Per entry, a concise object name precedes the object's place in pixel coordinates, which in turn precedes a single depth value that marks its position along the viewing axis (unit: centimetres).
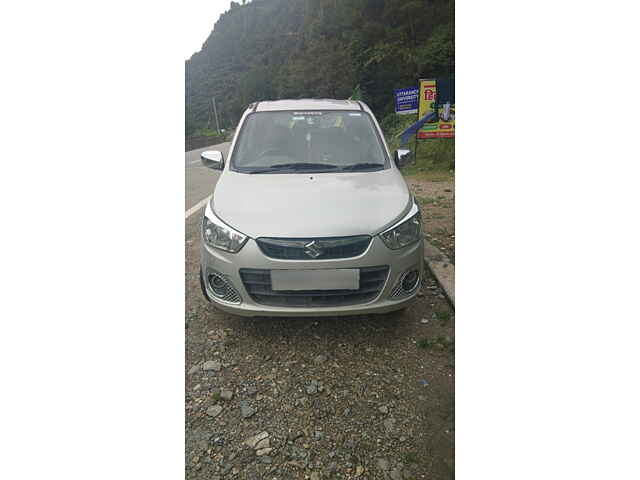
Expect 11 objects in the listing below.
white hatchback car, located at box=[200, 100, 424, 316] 178
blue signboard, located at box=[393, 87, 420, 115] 867
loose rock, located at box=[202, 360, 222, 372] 185
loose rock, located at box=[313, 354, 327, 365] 185
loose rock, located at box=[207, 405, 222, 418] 158
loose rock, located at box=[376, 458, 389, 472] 132
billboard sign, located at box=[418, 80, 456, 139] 797
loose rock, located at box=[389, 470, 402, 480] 129
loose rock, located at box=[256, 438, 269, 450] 142
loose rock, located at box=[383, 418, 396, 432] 148
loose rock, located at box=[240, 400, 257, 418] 157
